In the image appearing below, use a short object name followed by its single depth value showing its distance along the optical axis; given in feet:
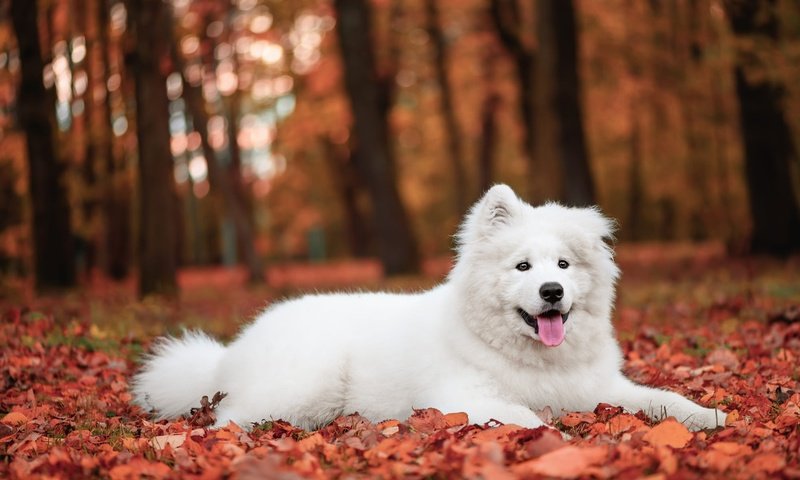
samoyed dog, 15.20
